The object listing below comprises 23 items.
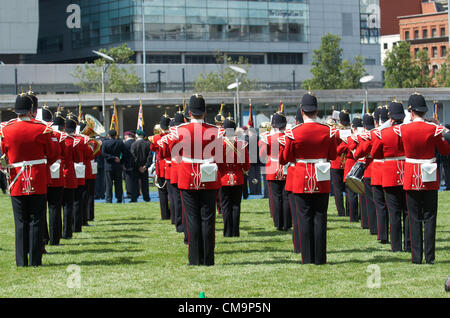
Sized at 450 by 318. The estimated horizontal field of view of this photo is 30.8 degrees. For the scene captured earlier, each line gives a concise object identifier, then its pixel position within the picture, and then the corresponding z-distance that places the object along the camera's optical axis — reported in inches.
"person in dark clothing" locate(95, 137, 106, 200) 1031.6
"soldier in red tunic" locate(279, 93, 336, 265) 418.9
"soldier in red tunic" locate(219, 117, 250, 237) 571.5
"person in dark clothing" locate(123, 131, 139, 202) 967.0
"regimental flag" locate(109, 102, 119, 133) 1133.0
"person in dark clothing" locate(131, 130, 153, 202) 958.4
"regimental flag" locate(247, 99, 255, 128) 992.6
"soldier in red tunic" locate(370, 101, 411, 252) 462.9
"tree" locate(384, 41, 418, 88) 2960.1
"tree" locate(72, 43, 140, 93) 2630.4
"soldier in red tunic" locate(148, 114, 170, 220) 606.2
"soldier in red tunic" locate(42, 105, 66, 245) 513.3
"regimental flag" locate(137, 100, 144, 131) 1136.2
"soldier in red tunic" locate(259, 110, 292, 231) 584.1
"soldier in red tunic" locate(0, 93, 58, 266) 429.4
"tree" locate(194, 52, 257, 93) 2758.4
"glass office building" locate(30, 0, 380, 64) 3371.1
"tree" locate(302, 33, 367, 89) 2768.2
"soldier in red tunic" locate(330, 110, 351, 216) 682.2
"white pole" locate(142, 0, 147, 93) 3087.6
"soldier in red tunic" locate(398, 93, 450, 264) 417.1
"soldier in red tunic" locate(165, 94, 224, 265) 422.0
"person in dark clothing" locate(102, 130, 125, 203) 945.5
